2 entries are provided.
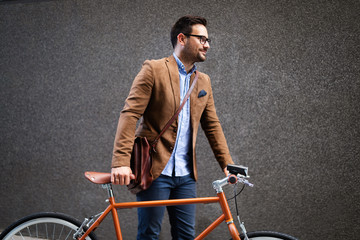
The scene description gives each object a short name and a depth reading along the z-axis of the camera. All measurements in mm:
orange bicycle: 1380
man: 1523
